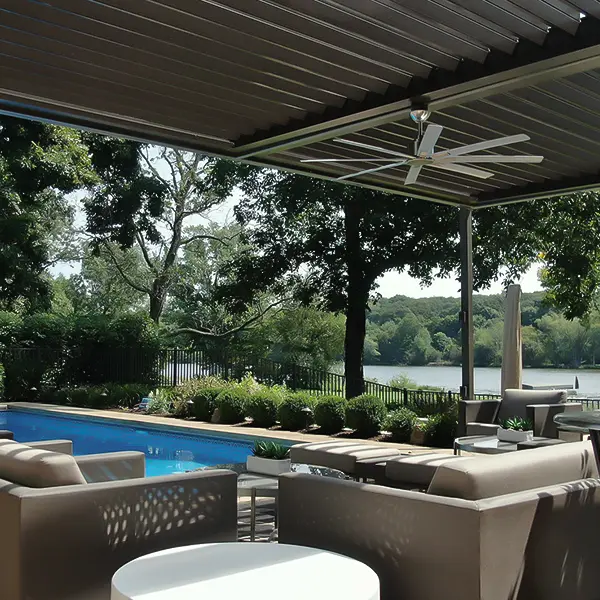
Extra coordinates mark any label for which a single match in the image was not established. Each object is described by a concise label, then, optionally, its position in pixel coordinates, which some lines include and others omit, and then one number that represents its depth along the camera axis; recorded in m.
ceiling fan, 5.36
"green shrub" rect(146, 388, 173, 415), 13.46
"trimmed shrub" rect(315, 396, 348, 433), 10.49
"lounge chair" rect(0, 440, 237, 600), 2.99
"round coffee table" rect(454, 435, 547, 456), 5.53
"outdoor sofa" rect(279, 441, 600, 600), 2.88
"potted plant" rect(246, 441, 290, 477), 4.81
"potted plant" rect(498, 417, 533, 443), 5.90
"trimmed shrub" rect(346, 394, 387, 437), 10.10
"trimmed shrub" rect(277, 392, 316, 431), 10.88
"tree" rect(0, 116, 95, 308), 14.62
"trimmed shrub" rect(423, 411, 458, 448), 9.37
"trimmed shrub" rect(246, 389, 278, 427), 11.39
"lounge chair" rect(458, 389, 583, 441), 7.23
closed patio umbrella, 9.12
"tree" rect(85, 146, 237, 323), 19.16
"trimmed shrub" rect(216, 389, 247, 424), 11.75
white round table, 2.49
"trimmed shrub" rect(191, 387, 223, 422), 12.25
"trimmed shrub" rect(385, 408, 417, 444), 9.75
